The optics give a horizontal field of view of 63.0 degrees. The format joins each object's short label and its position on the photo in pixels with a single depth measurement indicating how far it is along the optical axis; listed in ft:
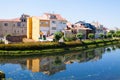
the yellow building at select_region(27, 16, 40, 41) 96.30
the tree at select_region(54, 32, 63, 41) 80.17
